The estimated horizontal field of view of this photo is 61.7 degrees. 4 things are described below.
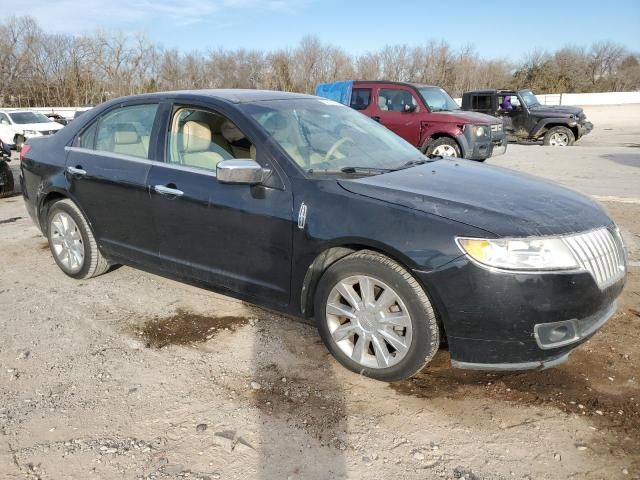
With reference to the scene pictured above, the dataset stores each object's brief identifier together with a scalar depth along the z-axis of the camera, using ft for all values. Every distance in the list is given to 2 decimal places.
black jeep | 56.03
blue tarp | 42.19
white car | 59.00
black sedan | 8.93
